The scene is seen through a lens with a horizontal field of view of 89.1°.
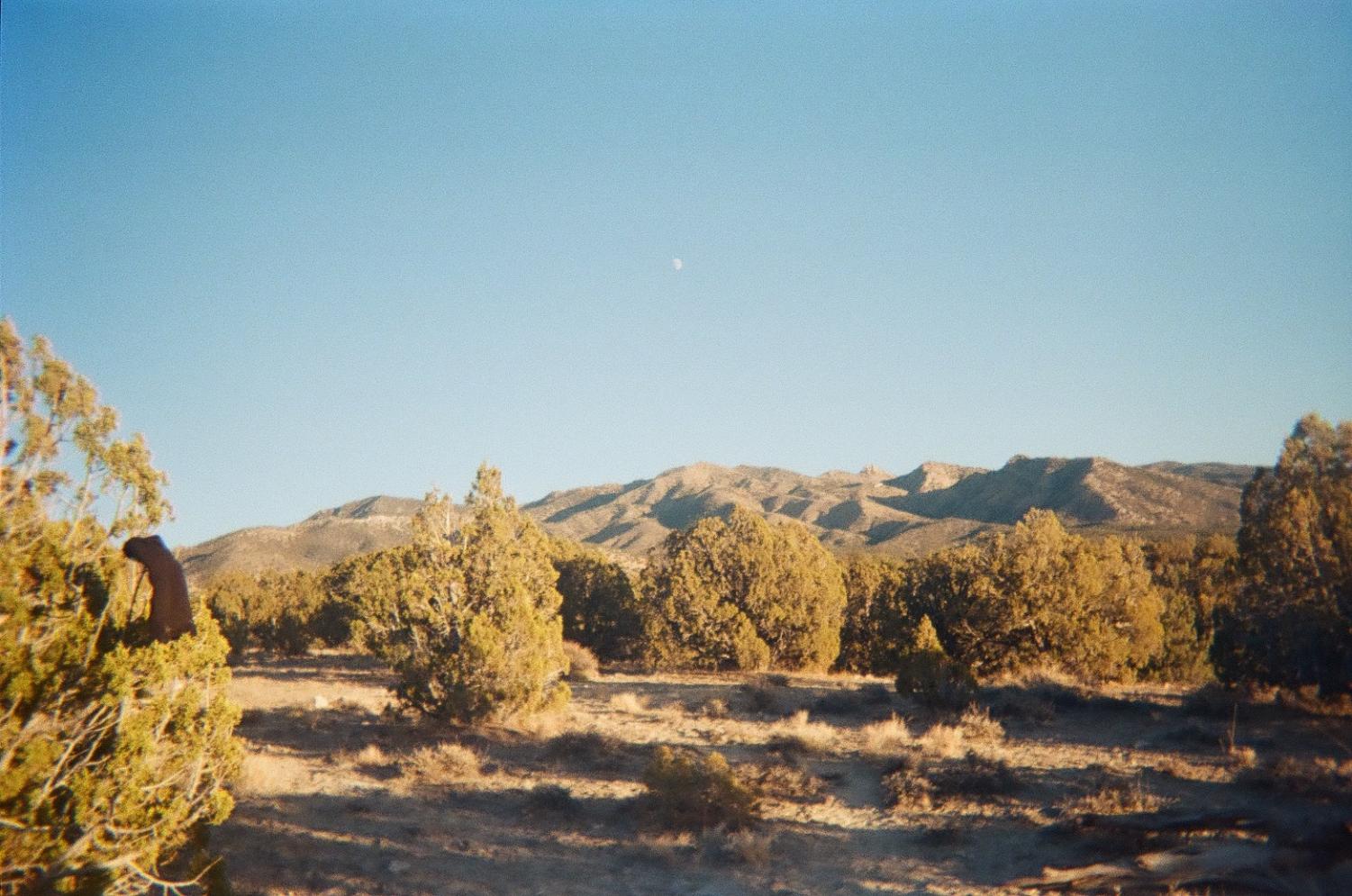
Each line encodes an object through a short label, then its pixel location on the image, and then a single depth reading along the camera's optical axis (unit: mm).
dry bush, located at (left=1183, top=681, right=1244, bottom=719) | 14305
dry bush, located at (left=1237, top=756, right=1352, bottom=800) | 8750
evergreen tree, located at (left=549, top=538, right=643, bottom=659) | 31062
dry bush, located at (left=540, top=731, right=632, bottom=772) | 12945
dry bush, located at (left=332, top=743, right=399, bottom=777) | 12539
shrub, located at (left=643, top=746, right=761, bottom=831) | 9766
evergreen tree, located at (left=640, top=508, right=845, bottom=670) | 25312
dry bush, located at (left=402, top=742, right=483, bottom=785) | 12102
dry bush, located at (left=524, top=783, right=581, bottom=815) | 10633
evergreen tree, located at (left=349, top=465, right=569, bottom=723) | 14133
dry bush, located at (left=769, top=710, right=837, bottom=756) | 13539
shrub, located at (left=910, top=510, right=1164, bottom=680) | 20688
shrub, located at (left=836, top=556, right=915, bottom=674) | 24625
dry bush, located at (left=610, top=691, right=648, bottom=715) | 17484
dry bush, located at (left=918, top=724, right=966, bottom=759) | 12648
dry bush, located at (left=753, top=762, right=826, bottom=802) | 10953
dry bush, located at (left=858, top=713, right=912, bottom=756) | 13055
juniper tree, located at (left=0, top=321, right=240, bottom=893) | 5320
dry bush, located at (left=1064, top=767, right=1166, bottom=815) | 9023
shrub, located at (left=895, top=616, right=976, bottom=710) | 15938
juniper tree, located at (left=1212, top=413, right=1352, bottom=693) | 11977
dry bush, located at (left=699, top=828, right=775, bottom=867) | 8688
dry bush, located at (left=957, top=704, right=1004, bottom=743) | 13570
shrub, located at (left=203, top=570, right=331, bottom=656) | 35094
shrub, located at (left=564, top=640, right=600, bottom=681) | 24198
